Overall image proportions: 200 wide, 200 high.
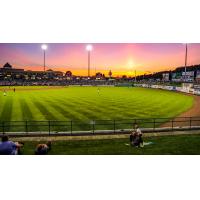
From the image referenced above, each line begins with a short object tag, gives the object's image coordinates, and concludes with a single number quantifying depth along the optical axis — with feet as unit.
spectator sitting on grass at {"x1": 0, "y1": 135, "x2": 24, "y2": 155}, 20.67
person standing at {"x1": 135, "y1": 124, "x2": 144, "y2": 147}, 26.71
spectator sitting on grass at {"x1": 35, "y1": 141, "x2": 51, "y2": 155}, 22.89
